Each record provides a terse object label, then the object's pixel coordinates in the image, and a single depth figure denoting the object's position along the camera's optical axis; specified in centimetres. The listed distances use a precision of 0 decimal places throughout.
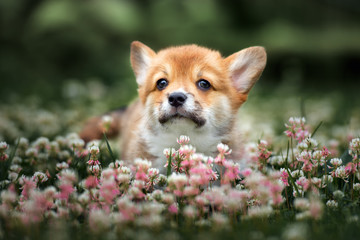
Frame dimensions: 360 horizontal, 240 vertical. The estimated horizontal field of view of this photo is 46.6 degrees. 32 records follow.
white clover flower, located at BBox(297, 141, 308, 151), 243
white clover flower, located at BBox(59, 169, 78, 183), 196
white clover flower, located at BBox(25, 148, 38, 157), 283
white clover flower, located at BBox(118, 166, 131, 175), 222
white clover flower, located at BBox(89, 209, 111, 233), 171
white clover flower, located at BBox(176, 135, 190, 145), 242
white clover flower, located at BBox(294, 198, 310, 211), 189
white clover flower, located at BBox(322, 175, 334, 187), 228
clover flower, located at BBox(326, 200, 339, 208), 213
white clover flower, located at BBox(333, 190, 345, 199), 211
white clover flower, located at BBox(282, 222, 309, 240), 158
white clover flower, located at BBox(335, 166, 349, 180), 233
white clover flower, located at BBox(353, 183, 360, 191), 226
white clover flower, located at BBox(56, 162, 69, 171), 250
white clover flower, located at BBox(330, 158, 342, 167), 240
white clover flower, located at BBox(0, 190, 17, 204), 192
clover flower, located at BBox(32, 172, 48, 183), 234
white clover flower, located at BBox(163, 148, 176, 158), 239
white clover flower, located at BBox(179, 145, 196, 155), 225
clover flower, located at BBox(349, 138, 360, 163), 234
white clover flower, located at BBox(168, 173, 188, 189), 198
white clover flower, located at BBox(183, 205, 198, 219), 183
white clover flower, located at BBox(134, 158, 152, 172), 217
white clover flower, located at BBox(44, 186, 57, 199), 199
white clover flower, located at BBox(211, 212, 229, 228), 178
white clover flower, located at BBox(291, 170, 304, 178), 242
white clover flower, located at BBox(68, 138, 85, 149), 276
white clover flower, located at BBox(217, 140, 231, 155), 218
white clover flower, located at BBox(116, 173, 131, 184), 207
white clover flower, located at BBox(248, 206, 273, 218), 187
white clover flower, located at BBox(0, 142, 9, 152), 250
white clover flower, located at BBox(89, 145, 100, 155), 239
